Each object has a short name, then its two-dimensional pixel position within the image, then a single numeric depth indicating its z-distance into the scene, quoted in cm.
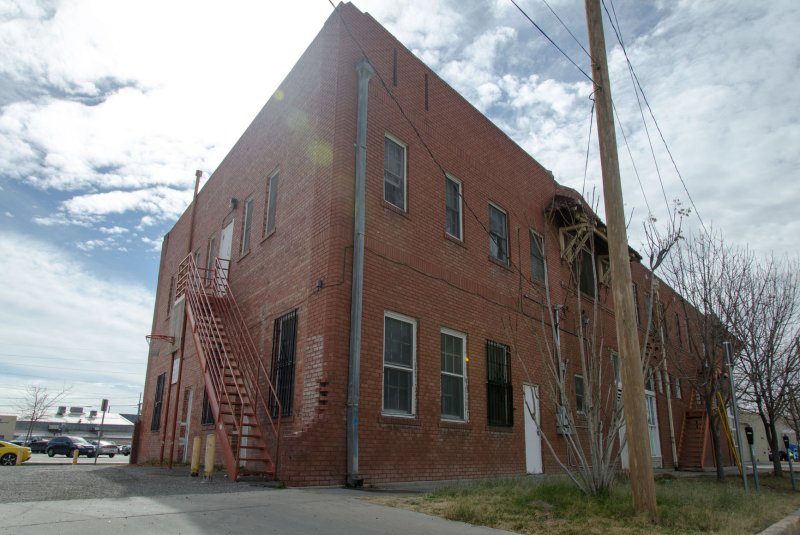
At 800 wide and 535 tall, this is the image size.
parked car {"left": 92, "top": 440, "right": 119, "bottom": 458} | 4322
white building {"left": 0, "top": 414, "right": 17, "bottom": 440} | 5566
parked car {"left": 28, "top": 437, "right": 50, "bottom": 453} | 4400
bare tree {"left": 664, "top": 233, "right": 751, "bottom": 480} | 1425
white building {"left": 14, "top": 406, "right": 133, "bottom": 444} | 7131
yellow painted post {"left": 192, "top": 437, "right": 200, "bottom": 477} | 1037
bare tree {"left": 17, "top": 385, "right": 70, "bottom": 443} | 6598
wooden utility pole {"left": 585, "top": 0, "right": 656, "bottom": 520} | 658
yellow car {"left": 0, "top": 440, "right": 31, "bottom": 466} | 2775
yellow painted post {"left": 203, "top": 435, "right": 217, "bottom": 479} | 927
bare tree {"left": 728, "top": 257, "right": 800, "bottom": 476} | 1563
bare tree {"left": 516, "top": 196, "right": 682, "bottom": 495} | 770
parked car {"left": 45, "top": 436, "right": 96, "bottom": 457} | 3972
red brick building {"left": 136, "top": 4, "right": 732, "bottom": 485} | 984
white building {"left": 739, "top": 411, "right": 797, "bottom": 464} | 5002
